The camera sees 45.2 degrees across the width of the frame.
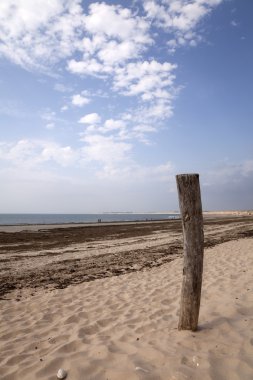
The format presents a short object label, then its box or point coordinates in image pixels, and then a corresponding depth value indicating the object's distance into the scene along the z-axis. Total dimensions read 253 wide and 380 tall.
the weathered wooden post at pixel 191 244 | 4.55
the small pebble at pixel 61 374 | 3.68
